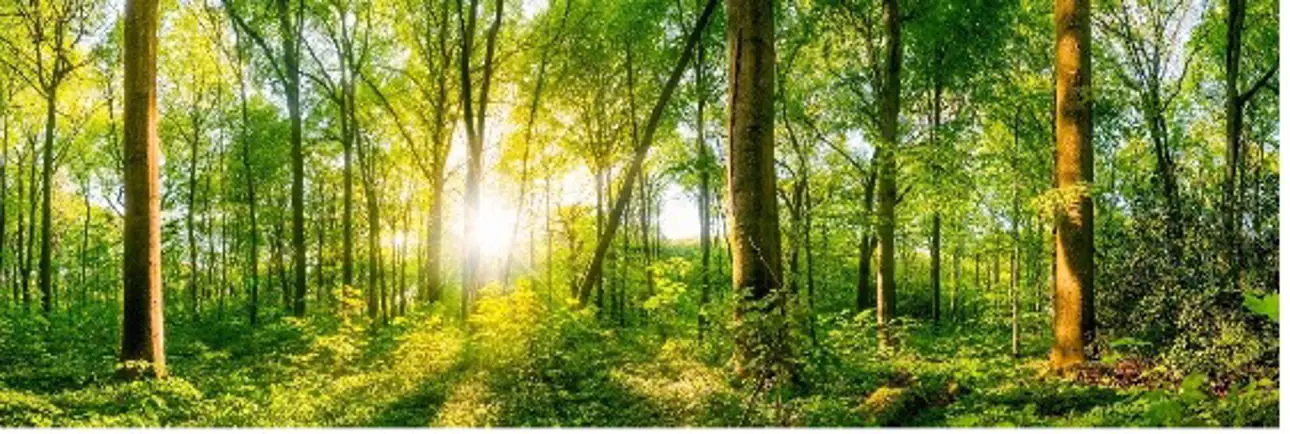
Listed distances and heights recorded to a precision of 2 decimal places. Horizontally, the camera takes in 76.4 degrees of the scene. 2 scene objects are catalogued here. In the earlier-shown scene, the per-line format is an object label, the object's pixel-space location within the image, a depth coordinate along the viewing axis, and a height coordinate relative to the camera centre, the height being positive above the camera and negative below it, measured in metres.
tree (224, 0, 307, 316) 18.66 +1.65
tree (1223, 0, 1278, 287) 13.55 +2.32
